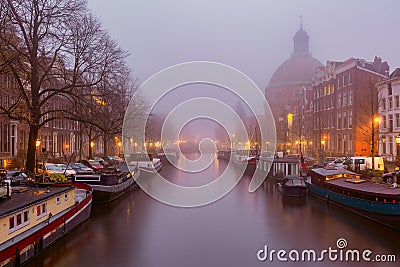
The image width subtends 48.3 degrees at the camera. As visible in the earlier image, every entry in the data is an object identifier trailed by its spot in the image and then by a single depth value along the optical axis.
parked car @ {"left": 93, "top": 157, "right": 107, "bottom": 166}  54.01
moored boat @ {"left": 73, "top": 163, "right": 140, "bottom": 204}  33.25
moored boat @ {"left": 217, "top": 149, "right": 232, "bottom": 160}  96.88
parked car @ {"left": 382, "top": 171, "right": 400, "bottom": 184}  32.61
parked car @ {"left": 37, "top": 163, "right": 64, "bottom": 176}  40.02
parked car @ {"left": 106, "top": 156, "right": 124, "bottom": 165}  62.20
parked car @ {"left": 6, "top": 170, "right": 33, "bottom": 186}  29.02
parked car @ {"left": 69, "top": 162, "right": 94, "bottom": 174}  41.70
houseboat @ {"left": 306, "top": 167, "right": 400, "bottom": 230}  24.16
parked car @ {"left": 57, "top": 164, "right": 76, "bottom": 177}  38.80
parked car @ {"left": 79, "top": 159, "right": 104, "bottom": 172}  47.19
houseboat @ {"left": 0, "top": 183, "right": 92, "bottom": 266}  16.47
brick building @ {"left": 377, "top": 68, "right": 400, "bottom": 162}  55.72
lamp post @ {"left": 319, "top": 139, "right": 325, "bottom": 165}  74.29
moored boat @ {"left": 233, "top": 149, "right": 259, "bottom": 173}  64.19
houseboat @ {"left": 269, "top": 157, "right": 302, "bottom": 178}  47.75
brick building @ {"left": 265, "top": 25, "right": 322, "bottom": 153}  141.51
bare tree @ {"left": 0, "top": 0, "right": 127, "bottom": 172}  31.23
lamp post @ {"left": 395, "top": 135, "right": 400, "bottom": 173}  46.36
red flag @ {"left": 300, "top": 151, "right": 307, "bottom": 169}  46.91
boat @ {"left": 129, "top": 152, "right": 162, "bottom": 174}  56.31
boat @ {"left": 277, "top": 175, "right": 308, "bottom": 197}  37.59
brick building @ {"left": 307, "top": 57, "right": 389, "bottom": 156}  65.25
